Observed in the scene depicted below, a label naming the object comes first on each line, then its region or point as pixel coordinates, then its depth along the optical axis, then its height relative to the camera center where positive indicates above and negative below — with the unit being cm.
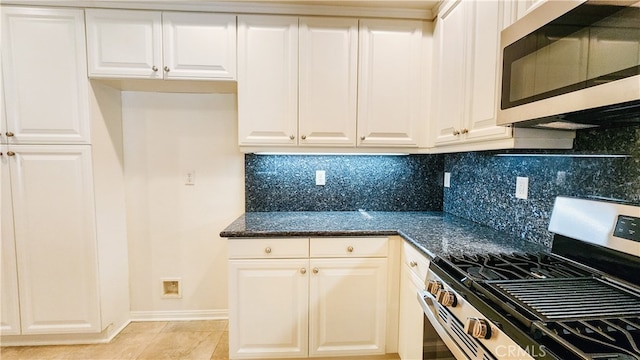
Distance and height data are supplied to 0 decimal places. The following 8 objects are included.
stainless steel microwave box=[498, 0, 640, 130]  71 +27
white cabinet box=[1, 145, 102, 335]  181 -52
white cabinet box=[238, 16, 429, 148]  185 +50
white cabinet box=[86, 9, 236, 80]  178 +69
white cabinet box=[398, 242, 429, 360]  143 -75
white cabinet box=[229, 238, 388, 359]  166 -77
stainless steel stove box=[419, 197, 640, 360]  66 -38
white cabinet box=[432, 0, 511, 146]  127 +44
